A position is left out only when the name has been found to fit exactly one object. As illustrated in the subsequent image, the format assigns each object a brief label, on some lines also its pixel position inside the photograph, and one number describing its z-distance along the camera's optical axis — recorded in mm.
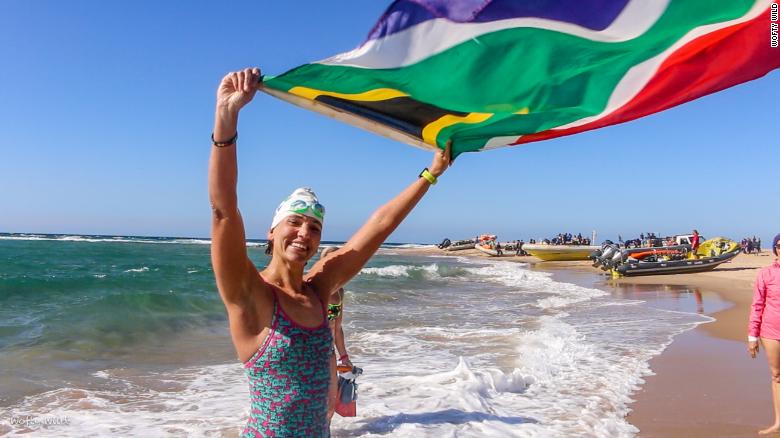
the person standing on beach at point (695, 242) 31938
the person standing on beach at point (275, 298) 2012
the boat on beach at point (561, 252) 48206
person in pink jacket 5598
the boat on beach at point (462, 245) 76125
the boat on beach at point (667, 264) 28234
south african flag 2729
